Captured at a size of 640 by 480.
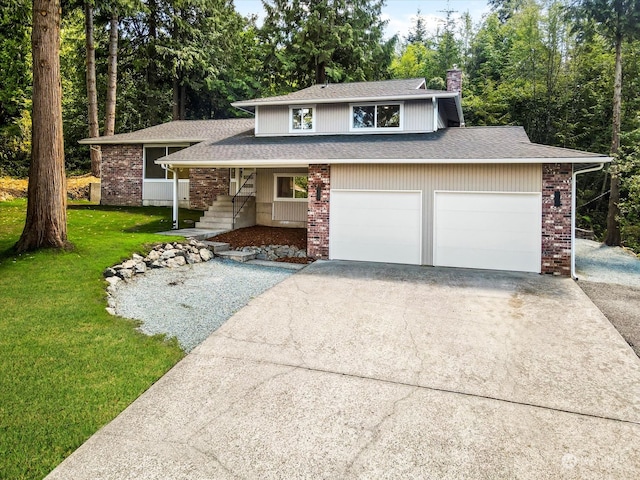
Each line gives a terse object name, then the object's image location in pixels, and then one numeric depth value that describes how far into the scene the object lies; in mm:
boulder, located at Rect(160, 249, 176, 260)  10214
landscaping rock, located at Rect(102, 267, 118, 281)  8289
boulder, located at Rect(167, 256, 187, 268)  10041
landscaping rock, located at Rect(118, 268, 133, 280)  8492
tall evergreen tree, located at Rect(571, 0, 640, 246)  14594
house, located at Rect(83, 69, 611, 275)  9484
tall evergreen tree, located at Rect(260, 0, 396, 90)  24672
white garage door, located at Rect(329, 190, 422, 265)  10422
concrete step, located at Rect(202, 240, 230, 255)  11641
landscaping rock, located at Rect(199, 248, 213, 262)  10906
